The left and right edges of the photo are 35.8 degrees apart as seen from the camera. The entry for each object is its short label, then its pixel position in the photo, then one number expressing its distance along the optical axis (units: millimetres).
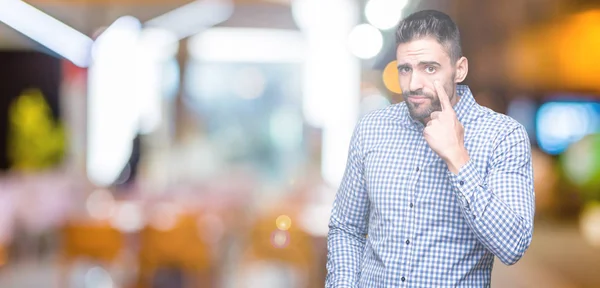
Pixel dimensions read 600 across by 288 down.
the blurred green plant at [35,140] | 13141
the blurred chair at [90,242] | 6699
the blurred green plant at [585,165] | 12441
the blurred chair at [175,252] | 6727
